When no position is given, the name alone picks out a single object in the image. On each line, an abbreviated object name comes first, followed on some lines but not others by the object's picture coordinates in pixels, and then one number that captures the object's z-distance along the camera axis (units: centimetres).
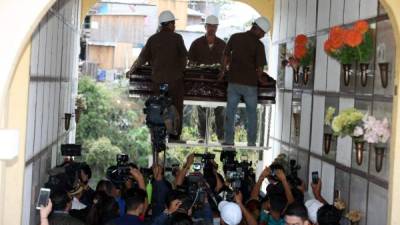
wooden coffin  962
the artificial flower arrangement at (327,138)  764
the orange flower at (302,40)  891
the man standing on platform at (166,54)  934
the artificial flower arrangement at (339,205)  654
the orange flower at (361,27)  618
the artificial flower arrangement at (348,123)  607
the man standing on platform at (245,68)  914
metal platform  927
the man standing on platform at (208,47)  1064
